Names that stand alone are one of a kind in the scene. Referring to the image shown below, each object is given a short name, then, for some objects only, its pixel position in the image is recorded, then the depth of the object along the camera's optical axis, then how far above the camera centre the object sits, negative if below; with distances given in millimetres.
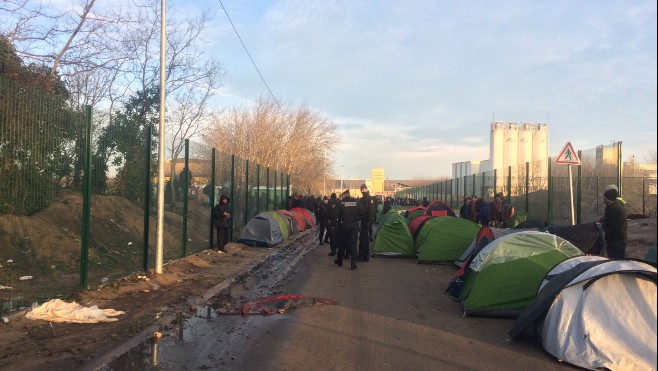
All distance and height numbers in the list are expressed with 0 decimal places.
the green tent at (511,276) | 7625 -1139
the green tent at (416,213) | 20781 -780
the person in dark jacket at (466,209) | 21656 -609
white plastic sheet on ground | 7215 -1670
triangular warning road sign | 13523 +975
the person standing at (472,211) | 21109 -656
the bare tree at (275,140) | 43938 +4293
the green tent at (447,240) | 13680 -1169
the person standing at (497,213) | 18266 -630
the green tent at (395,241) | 15531 -1362
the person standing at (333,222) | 13828 -791
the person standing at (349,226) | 13275 -821
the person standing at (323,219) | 19481 -962
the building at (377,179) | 94188 +2368
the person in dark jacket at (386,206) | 31058 -778
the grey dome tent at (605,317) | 5496 -1274
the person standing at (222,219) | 15641 -812
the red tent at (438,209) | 20170 -598
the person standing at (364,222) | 14586 -817
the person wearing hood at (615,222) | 9312 -450
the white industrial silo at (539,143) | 52266 +5100
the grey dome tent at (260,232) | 18219 -1381
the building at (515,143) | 53000 +5146
